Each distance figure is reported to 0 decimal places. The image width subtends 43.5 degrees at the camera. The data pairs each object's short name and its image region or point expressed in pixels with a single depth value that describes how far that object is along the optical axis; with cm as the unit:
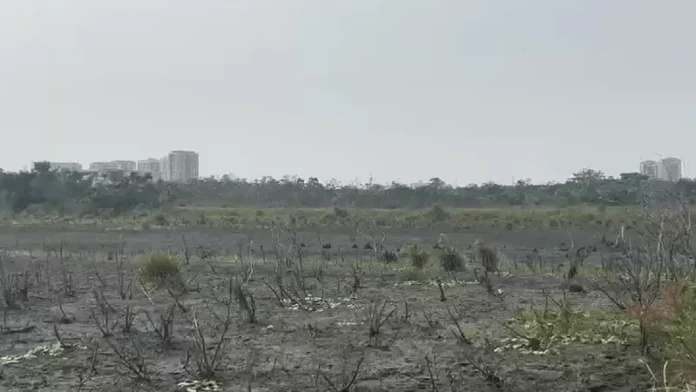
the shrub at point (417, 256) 1986
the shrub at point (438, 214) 4662
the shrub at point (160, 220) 4303
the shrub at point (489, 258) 1858
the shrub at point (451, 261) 1880
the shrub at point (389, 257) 2137
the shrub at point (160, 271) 1488
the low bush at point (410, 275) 1597
